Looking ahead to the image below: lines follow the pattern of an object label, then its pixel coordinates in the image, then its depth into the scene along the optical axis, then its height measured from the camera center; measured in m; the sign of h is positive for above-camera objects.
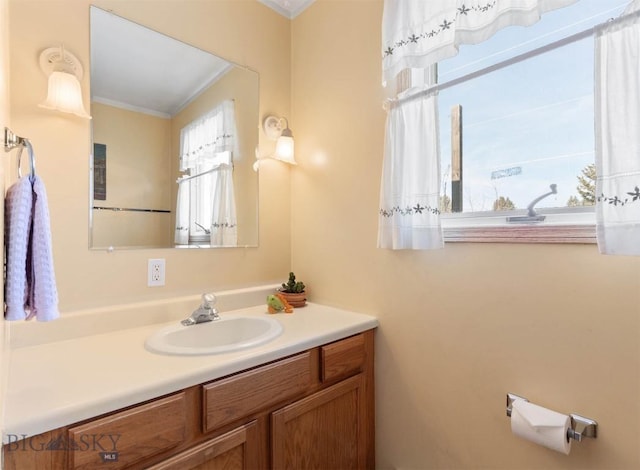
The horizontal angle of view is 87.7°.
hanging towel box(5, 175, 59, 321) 0.73 -0.03
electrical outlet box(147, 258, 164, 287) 1.41 -0.13
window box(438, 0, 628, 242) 1.00 +0.36
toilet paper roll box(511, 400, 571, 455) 0.93 -0.54
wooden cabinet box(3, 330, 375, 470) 0.75 -0.52
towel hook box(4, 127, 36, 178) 0.79 +0.24
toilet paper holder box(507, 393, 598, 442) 0.94 -0.54
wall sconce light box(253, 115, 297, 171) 1.75 +0.56
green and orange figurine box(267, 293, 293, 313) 1.56 -0.30
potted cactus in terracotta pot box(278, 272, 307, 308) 1.66 -0.26
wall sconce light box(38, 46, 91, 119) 1.13 +0.56
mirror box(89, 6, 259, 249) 1.30 +0.45
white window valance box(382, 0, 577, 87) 0.97 +0.70
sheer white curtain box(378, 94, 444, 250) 1.20 +0.23
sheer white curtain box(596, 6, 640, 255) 0.81 +0.26
